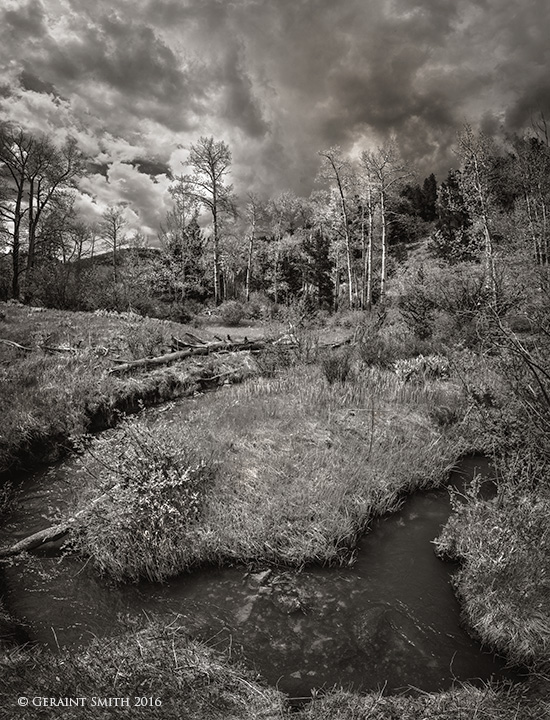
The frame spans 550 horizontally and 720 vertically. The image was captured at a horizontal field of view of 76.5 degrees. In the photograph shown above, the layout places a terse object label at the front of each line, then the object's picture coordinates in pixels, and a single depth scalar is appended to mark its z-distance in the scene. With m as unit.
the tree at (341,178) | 25.16
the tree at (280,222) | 38.38
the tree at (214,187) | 26.33
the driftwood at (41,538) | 3.86
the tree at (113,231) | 41.36
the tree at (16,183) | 23.39
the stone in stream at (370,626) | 2.94
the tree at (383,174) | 24.33
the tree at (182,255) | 28.83
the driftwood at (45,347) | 10.77
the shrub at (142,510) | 3.65
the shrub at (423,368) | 9.13
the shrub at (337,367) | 8.89
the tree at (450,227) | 19.67
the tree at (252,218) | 36.00
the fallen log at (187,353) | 9.92
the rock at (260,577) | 3.60
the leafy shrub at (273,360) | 10.38
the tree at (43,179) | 24.61
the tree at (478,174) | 19.17
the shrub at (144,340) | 11.44
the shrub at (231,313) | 22.84
